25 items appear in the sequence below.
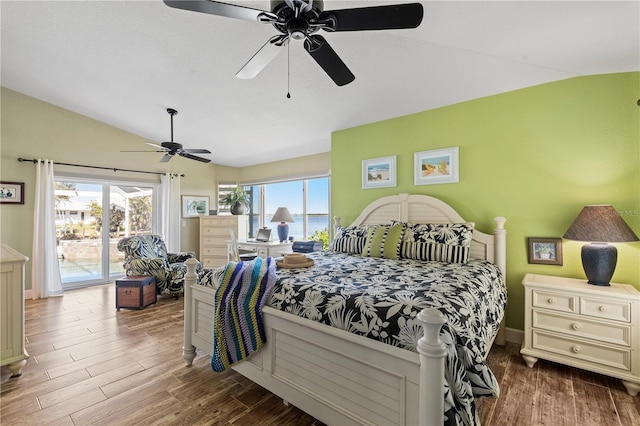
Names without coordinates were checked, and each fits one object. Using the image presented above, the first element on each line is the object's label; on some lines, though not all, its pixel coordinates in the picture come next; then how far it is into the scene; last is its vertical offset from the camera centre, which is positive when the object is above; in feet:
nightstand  6.63 -2.89
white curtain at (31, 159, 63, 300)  13.87 -1.23
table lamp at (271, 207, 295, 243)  15.60 -0.30
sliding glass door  15.42 -0.52
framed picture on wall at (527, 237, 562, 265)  8.68 -1.18
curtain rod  13.75 +2.77
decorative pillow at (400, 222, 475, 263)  8.86 -0.94
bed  3.80 -2.63
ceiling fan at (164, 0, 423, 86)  4.42 +3.30
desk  15.21 -1.81
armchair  13.32 -2.44
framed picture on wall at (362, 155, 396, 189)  12.25 +1.87
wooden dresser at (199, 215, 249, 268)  18.76 -1.36
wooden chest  12.17 -3.37
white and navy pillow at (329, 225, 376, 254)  10.50 -0.99
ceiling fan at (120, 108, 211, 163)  12.03 +2.90
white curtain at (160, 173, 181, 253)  18.39 +0.15
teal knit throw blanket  6.21 -2.26
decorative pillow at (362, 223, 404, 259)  9.54 -0.97
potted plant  19.26 +1.09
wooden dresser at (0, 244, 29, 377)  6.91 -2.41
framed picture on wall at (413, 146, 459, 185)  10.69 +1.87
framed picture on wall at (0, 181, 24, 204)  13.29 +1.15
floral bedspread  4.10 -1.68
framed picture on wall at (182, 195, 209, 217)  19.84 +0.72
